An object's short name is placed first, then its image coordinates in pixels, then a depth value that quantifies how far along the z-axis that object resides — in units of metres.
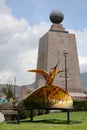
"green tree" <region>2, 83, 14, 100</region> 31.52
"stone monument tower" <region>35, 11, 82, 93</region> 22.77
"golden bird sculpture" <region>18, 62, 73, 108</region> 9.65
